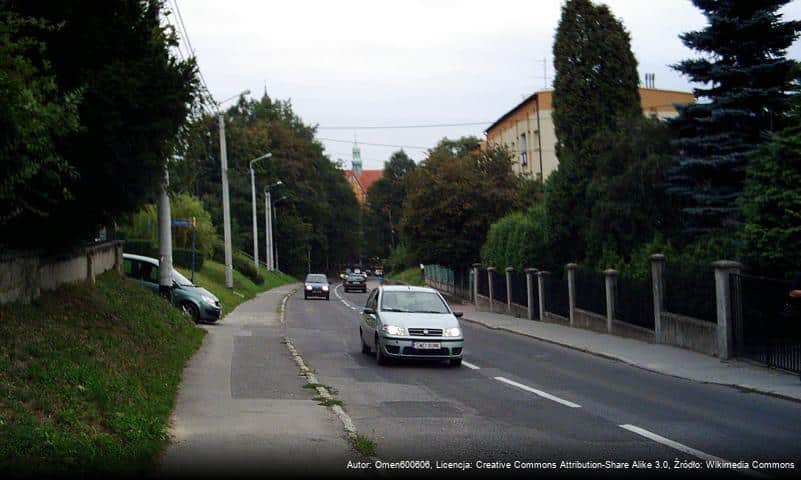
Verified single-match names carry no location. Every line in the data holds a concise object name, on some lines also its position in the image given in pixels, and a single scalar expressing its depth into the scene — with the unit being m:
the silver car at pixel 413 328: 15.87
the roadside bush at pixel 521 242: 34.06
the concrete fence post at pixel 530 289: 32.72
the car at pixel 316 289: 50.38
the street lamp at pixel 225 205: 38.12
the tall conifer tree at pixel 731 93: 21.20
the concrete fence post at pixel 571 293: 27.47
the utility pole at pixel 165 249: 21.38
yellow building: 57.06
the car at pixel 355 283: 64.81
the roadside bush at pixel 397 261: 91.78
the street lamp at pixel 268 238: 69.44
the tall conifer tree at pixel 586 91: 28.38
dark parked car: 25.38
